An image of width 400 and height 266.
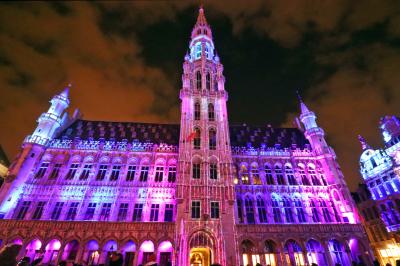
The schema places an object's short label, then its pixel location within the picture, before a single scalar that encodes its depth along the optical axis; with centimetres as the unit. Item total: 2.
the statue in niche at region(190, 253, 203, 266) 2891
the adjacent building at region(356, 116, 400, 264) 3672
